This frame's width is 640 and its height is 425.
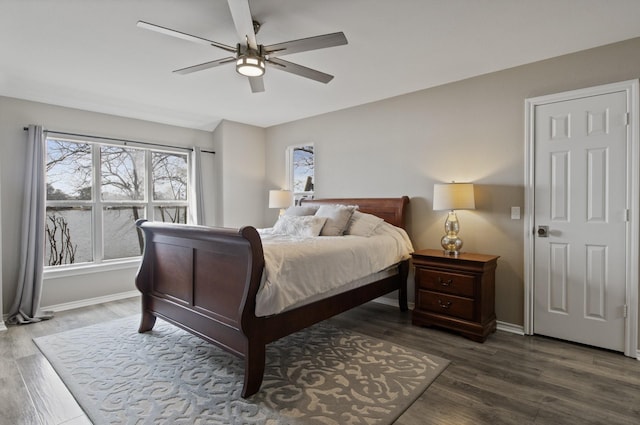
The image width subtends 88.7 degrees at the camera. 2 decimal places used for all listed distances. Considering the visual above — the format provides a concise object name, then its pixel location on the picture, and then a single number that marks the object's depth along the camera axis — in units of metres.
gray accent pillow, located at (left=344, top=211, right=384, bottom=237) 3.74
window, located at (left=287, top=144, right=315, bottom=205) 5.18
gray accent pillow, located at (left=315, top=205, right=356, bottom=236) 3.69
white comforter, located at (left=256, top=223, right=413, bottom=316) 2.15
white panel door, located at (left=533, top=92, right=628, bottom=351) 2.75
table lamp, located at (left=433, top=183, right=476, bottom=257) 3.24
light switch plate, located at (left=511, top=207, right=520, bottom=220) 3.23
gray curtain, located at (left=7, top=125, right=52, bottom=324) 3.62
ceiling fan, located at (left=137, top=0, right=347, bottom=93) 2.02
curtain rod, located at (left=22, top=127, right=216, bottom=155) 3.94
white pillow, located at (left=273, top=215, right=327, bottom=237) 3.62
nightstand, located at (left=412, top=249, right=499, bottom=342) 3.02
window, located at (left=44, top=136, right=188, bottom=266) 4.11
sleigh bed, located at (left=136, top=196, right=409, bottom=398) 2.11
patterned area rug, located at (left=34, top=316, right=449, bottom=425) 1.96
